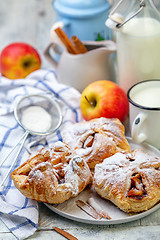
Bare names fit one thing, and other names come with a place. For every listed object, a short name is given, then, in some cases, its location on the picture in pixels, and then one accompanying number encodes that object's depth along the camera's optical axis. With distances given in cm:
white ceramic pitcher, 86
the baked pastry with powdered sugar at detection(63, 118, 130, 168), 70
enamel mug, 73
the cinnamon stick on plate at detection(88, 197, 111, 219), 65
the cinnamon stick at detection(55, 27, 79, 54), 86
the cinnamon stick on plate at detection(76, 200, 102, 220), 65
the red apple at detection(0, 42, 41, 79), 96
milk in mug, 74
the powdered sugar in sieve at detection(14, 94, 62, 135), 79
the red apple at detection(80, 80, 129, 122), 79
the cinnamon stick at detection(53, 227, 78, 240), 63
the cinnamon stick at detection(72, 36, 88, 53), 85
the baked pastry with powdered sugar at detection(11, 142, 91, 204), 64
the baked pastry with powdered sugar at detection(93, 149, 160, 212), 63
